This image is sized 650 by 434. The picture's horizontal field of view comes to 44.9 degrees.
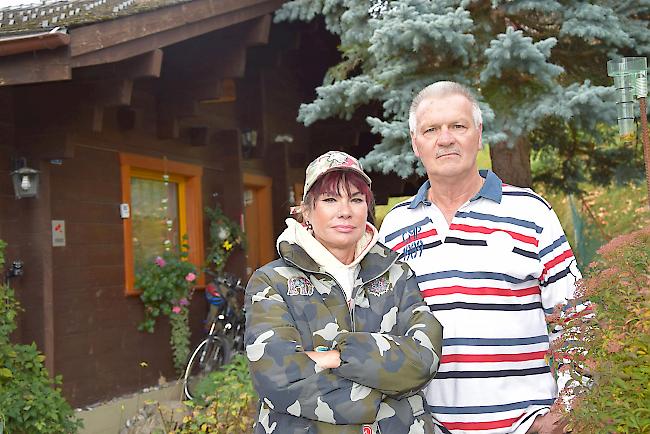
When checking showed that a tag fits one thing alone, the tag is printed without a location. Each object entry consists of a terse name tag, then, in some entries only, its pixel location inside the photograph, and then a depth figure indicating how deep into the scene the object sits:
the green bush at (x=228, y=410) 4.86
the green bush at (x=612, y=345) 1.78
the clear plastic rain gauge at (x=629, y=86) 4.20
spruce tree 5.49
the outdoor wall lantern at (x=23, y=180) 5.60
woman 2.08
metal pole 4.06
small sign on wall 5.87
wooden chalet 5.31
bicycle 7.12
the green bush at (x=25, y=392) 4.74
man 2.38
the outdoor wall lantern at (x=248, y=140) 8.77
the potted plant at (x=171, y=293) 6.90
